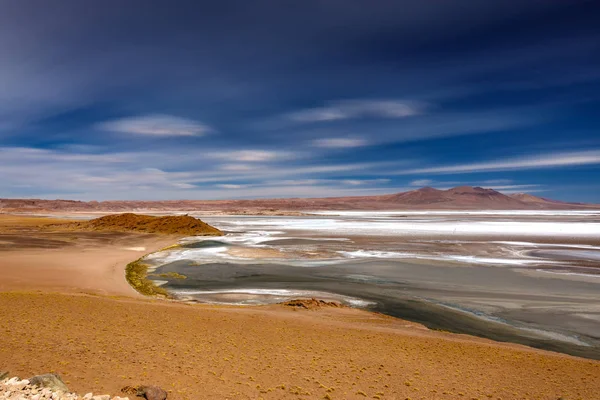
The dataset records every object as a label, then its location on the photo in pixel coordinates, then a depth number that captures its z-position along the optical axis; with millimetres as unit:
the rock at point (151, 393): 6035
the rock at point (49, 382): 5719
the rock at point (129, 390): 6148
